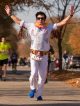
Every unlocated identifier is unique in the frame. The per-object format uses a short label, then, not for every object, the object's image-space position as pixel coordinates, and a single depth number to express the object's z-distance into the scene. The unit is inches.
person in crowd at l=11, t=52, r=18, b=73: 1328.0
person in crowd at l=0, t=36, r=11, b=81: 825.5
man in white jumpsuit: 476.7
